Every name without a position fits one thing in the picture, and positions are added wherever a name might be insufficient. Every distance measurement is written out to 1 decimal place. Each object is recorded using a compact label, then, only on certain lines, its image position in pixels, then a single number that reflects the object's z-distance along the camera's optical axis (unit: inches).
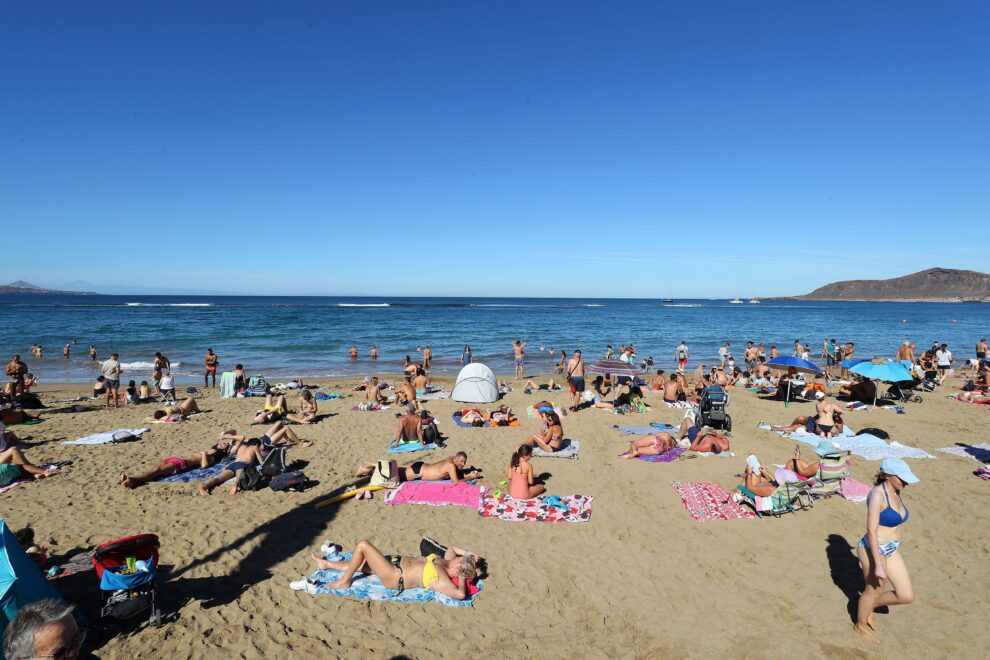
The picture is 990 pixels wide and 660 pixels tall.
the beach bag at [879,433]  421.1
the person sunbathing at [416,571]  209.2
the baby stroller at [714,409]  450.0
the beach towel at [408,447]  405.7
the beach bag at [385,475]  317.4
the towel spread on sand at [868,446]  384.8
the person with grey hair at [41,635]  90.9
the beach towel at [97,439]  406.0
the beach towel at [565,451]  393.4
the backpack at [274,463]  328.8
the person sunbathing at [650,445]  384.8
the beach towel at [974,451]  377.1
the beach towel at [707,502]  284.2
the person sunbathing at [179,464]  314.2
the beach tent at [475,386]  586.6
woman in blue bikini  173.8
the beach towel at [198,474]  327.9
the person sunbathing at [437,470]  328.2
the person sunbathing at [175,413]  486.6
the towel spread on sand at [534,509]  281.1
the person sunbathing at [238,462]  307.9
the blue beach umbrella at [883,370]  504.7
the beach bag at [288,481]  314.2
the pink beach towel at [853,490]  304.0
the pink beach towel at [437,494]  301.0
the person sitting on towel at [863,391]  564.1
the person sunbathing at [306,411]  496.1
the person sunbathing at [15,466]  314.8
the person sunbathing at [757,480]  292.3
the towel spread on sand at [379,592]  206.4
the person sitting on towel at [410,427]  420.8
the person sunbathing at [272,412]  486.3
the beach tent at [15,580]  155.3
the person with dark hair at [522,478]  304.2
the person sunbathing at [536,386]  688.6
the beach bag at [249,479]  313.6
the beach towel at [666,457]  377.7
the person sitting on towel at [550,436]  396.5
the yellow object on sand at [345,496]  294.8
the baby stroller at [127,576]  183.0
